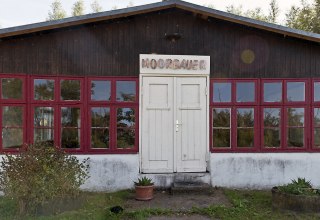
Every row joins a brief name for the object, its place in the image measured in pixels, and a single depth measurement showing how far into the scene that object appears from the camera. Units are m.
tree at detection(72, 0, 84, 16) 30.72
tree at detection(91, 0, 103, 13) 32.59
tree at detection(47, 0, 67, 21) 31.35
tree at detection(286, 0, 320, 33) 22.33
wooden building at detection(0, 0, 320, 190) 7.97
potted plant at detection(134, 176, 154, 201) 7.33
